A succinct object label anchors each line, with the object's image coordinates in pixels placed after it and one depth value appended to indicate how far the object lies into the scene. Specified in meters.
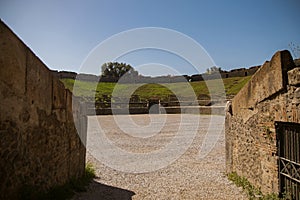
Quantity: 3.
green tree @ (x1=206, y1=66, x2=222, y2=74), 58.42
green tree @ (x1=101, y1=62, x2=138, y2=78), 56.31
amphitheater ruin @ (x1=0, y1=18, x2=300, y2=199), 3.26
